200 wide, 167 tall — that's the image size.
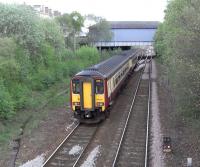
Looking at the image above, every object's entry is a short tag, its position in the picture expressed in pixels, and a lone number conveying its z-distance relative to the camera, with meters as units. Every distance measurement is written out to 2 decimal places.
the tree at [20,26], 28.66
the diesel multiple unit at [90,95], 19.77
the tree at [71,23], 64.94
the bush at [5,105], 19.36
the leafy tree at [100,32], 77.38
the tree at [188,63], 13.73
